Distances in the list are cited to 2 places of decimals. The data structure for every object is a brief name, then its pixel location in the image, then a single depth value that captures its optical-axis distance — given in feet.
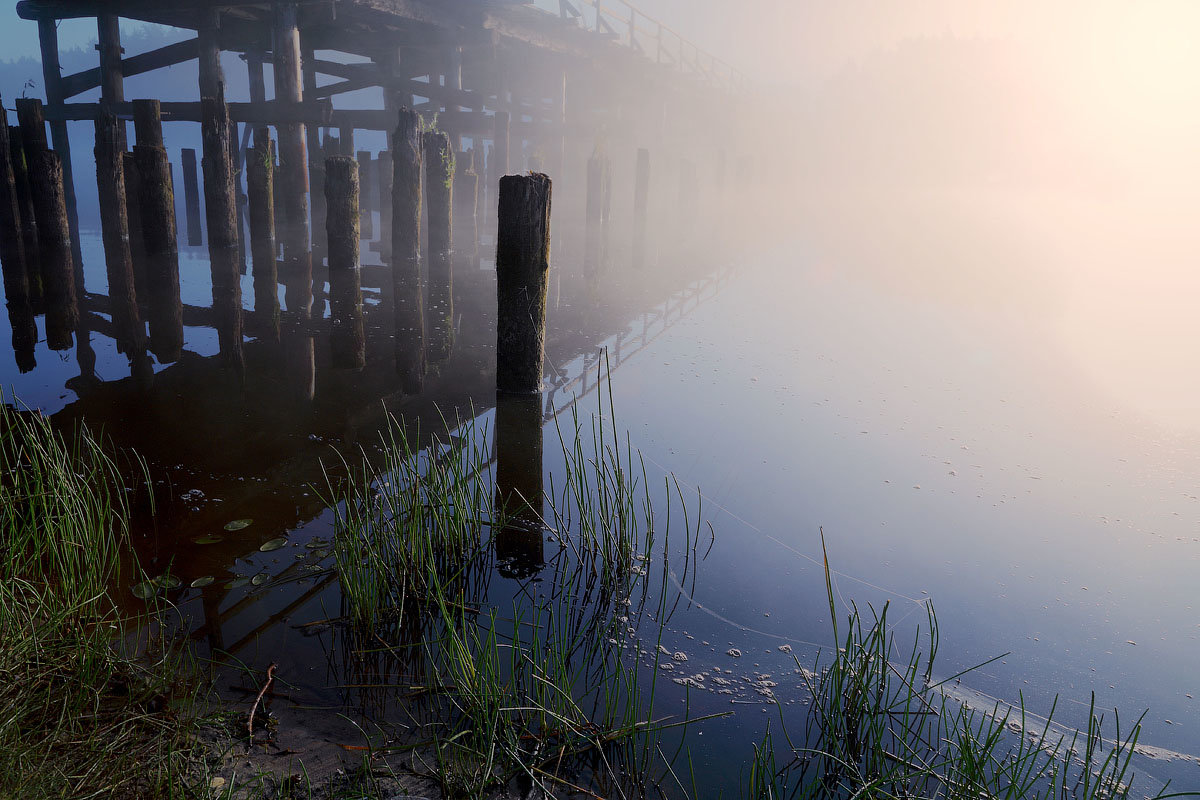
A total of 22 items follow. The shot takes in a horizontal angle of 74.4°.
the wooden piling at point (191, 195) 50.57
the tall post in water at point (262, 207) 33.58
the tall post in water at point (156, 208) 28.45
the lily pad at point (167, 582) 9.67
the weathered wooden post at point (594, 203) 49.42
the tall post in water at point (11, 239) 27.17
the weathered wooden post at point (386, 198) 47.95
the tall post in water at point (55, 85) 48.80
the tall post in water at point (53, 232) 27.71
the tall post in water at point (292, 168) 32.37
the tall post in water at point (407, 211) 30.24
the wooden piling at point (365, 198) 51.70
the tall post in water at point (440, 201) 34.94
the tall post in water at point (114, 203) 30.29
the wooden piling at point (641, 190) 55.01
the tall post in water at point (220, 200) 31.63
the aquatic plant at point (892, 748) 6.88
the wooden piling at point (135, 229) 28.48
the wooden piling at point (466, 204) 45.83
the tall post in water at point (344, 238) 26.63
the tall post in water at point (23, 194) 36.35
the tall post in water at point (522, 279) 16.19
